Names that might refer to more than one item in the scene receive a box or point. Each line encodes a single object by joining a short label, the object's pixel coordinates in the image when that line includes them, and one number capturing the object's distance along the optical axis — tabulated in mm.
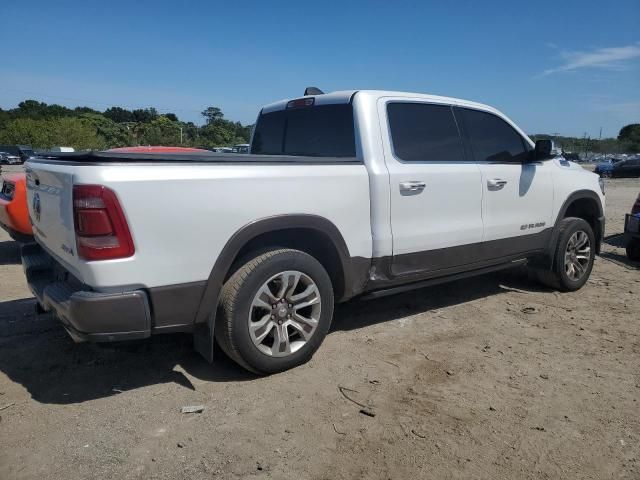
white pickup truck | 2758
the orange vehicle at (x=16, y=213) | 5684
